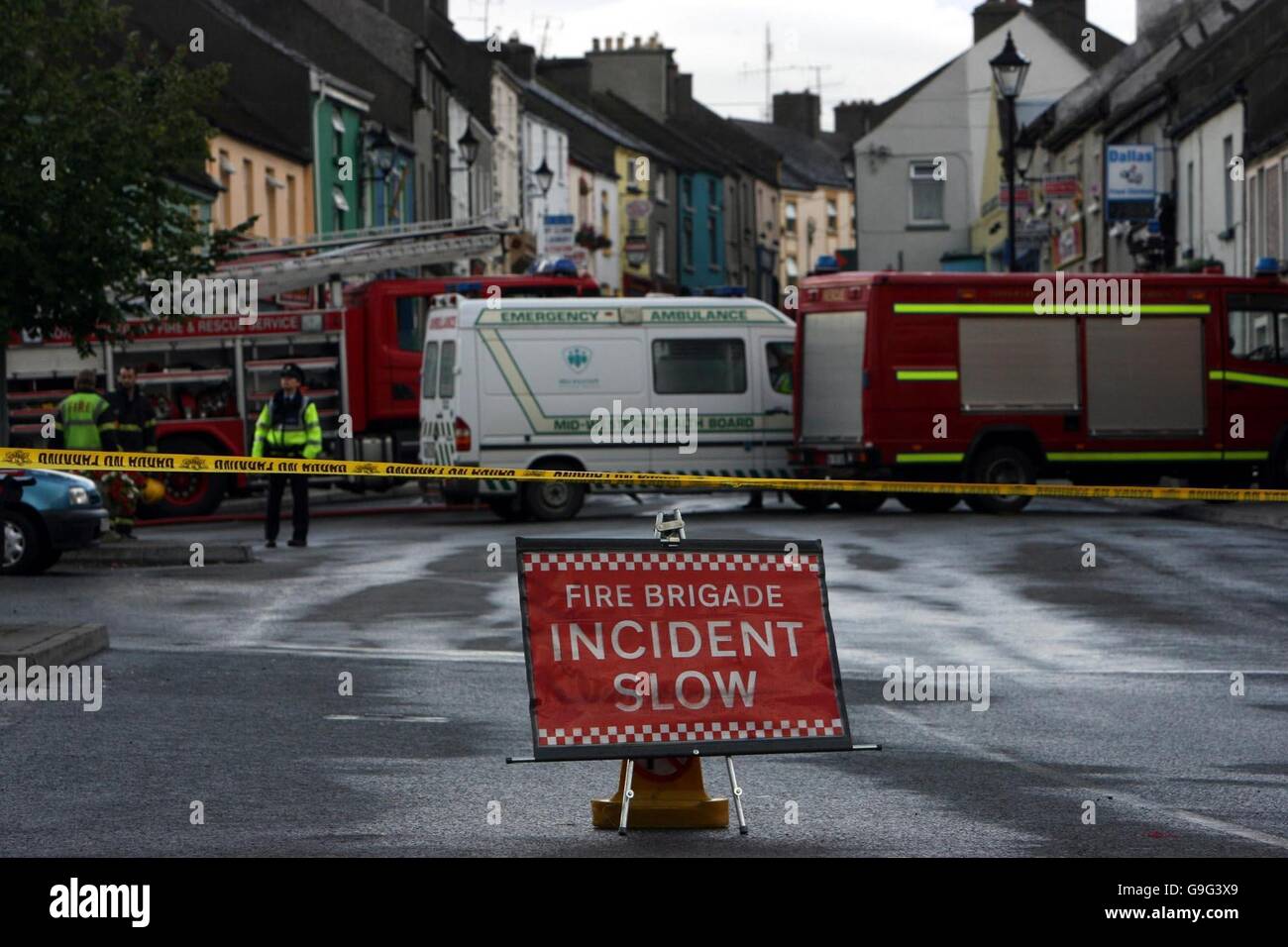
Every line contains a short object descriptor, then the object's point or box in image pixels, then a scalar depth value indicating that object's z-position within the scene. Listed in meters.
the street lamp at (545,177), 57.41
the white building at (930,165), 67.00
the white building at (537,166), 71.88
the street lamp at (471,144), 46.49
